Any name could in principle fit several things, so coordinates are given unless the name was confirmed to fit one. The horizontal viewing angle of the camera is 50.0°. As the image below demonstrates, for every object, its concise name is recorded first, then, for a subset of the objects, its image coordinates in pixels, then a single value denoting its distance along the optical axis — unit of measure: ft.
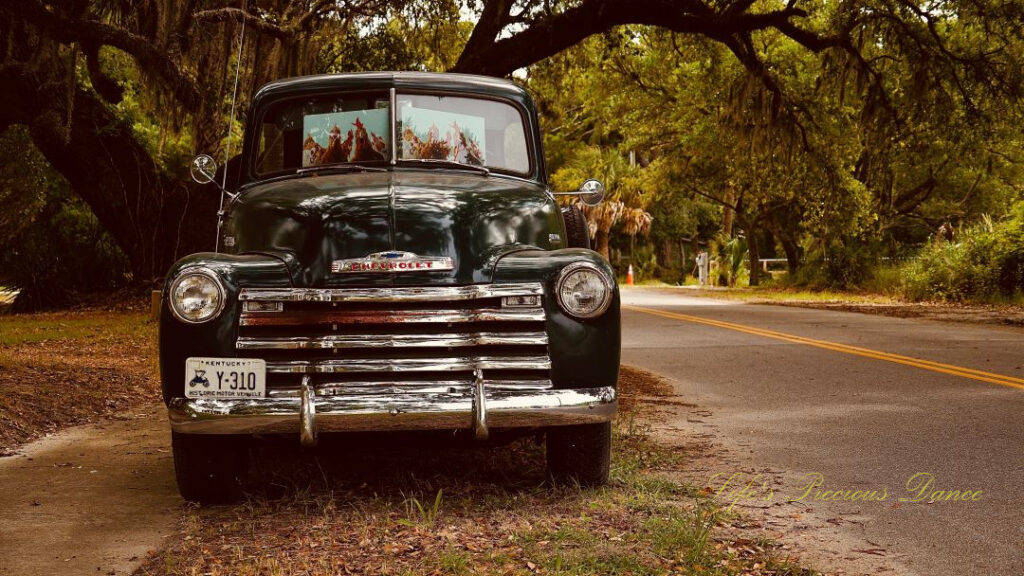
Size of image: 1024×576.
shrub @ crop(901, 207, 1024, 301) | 69.67
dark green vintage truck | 15.83
